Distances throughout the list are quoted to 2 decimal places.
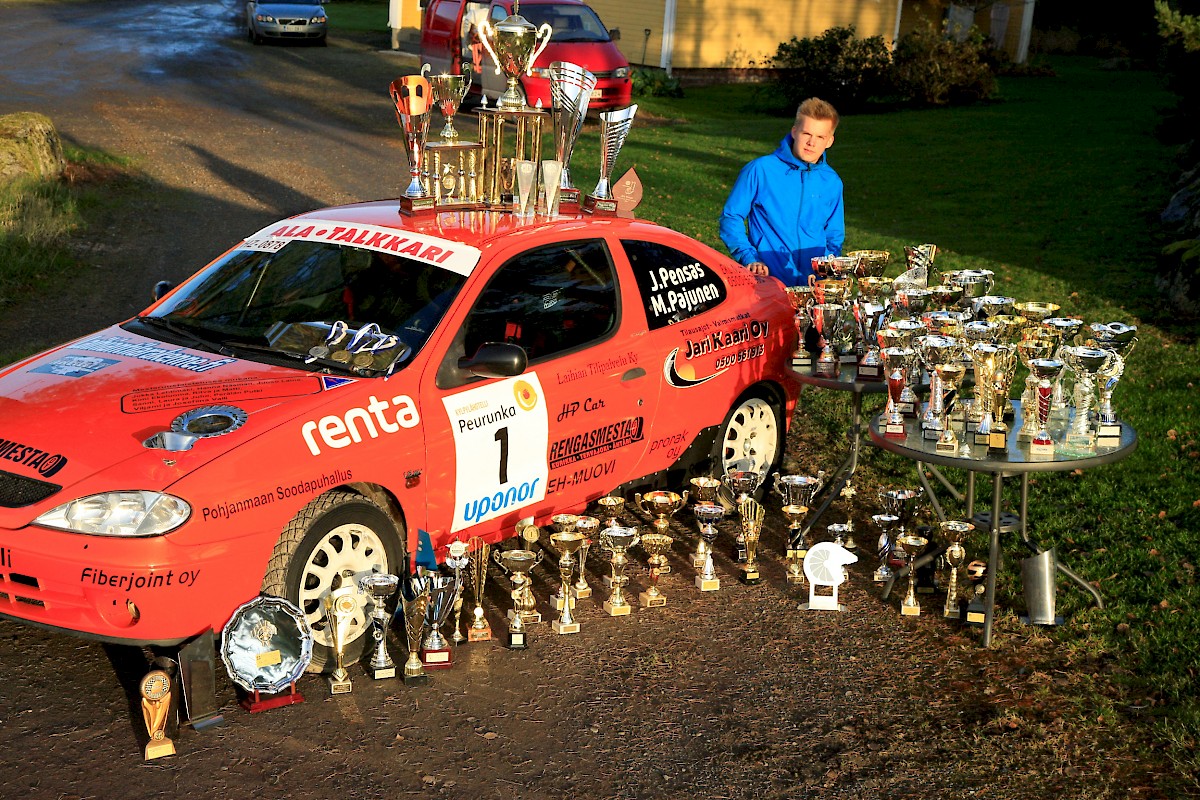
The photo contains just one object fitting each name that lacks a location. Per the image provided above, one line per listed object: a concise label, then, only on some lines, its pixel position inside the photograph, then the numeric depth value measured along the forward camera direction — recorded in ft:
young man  25.09
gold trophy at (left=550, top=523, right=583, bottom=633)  18.97
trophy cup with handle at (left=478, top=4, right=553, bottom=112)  21.79
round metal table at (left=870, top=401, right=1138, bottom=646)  17.67
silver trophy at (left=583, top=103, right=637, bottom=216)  22.58
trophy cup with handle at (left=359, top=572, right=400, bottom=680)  16.55
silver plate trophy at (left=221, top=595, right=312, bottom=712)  15.51
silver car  97.76
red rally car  14.99
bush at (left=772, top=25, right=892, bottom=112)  89.71
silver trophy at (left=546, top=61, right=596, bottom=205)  21.94
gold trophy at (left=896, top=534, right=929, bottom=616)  20.18
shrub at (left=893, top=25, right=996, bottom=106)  90.74
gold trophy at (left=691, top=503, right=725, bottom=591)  20.81
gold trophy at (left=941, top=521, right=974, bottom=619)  20.03
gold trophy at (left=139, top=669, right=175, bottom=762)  14.67
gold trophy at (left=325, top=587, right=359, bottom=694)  16.47
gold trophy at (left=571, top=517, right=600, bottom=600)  19.61
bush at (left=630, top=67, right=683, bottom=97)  91.61
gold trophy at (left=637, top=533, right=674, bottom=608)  20.08
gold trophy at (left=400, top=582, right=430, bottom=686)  17.10
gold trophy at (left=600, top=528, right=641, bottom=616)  19.49
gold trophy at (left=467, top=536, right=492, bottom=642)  18.43
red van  68.33
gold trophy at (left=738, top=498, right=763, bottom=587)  21.22
